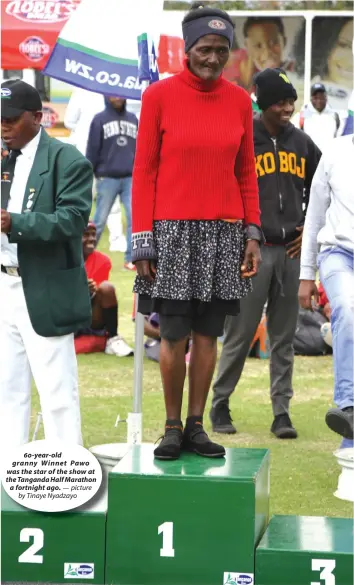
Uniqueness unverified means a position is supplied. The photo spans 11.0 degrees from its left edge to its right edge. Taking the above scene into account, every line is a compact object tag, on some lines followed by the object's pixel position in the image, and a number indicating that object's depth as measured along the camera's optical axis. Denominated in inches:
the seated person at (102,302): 659.0
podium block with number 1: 296.3
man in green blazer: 351.8
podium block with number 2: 301.9
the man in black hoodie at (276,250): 462.6
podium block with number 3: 289.1
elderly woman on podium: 325.2
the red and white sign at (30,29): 886.4
